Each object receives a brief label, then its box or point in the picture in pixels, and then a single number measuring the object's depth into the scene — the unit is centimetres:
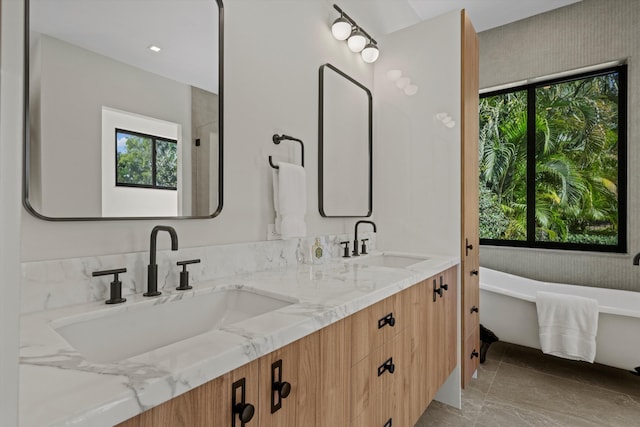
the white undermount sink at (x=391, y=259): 212
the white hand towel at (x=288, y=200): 153
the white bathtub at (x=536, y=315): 210
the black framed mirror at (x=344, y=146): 195
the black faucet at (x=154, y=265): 103
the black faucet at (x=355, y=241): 208
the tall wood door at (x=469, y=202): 211
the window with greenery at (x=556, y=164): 300
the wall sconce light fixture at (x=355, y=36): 200
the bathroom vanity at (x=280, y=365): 50
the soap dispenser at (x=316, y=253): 177
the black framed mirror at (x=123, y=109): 90
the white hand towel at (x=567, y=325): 218
